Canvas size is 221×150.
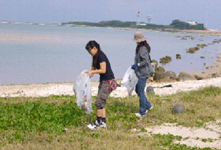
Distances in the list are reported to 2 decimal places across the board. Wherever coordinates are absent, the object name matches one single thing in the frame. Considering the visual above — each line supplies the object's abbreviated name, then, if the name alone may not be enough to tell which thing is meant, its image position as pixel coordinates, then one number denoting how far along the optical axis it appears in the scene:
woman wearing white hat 8.27
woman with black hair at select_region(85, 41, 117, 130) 7.21
